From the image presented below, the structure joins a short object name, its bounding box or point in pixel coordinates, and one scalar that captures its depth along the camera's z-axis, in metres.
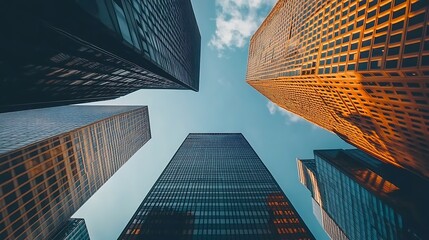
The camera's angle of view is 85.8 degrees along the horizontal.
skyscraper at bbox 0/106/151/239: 43.03
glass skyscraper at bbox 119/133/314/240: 63.25
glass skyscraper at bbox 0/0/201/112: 10.66
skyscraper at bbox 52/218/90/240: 85.43
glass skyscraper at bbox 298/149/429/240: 51.34
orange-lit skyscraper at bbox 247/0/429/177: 30.36
